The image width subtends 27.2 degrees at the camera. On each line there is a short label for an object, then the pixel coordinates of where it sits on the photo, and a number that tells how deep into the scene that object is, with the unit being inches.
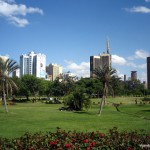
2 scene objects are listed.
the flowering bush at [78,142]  489.2
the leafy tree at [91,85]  5157.5
